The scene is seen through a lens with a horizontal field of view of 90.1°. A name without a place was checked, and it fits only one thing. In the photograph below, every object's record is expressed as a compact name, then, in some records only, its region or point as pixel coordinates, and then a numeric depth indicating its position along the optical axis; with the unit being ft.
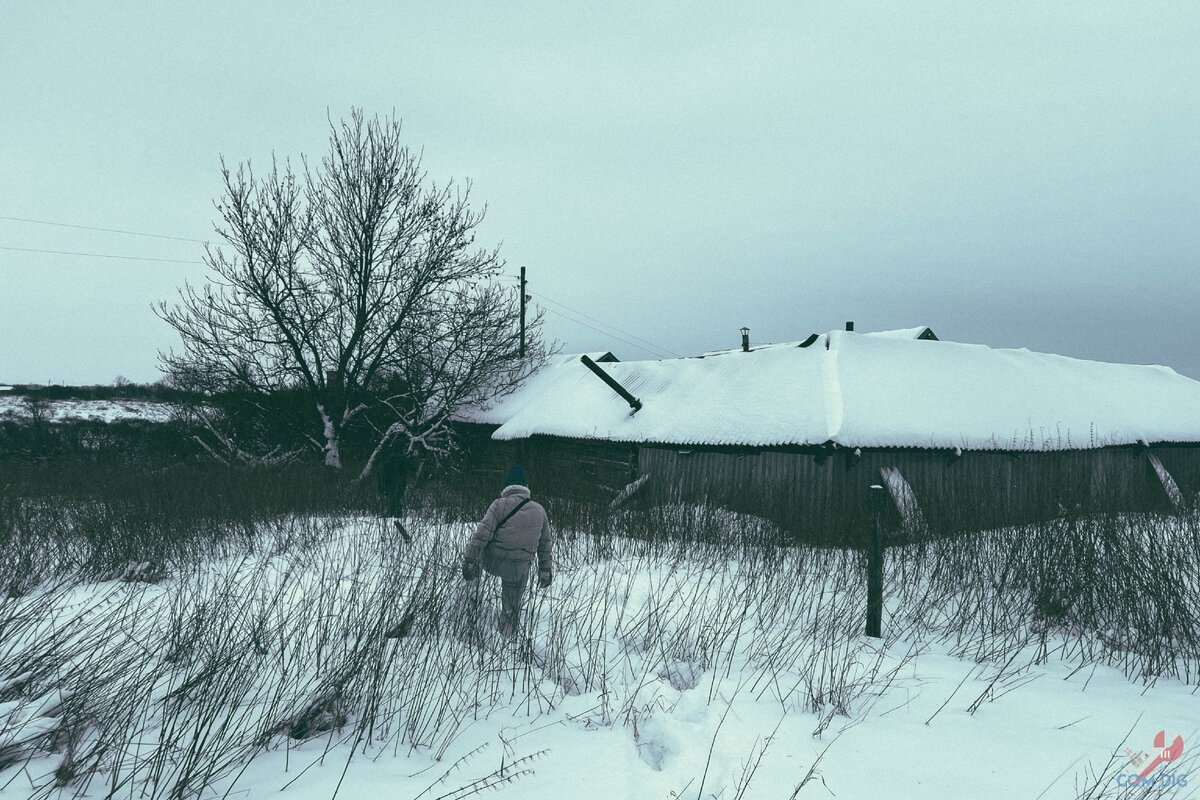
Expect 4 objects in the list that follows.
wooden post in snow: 16.22
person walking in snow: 16.01
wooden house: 35.83
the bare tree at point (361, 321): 56.03
